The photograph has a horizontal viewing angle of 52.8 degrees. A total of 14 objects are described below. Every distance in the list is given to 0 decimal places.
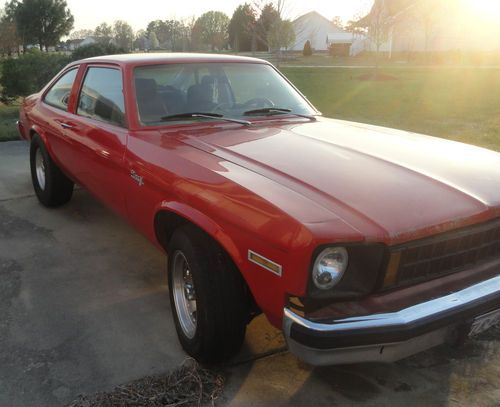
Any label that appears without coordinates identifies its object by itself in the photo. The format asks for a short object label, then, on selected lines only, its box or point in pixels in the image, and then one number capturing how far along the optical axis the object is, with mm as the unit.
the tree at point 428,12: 31655
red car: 2074
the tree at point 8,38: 20953
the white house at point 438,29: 32062
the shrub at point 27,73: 12781
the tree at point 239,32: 54994
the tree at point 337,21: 51188
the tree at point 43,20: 42656
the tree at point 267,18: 27825
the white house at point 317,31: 58250
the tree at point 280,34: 27469
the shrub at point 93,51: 13961
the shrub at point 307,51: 43812
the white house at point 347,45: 45188
